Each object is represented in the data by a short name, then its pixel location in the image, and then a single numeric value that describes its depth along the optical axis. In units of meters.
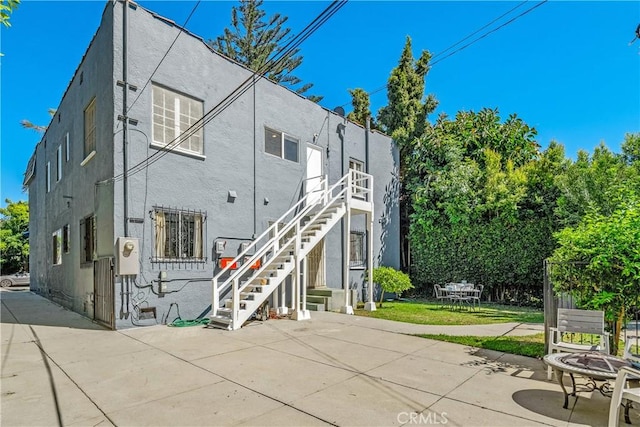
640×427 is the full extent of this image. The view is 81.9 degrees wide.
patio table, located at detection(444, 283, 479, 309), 12.55
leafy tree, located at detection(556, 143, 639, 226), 11.47
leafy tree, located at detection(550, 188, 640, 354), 5.12
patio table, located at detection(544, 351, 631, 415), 3.95
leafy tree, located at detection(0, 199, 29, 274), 29.77
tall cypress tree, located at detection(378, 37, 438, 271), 18.03
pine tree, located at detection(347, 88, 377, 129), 24.28
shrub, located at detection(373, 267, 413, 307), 12.85
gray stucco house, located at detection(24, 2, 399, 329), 8.77
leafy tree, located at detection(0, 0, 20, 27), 4.35
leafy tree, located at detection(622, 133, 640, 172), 14.07
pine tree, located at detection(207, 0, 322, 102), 24.72
